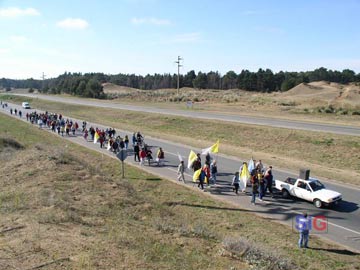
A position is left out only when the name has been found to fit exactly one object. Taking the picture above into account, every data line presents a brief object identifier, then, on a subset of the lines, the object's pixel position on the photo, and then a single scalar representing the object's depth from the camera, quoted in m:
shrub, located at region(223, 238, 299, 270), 9.03
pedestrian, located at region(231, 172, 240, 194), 18.58
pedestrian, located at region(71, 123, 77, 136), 40.69
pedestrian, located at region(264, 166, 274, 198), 18.34
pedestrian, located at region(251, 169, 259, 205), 16.91
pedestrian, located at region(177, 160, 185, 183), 20.58
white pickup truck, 16.41
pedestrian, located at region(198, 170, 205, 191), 19.36
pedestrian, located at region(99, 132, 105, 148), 31.86
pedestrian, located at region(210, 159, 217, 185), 20.36
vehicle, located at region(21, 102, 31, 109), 83.35
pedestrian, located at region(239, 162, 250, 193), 18.17
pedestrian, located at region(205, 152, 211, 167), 20.51
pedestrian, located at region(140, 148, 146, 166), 24.61
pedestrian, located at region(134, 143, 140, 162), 25.89
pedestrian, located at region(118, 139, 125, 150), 28.34
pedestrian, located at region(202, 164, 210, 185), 19.65
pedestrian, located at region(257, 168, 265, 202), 17.64
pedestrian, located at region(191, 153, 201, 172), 20.72
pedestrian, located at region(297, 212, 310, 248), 12.11
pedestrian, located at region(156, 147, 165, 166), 24.70
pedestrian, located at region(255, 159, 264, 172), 19.30
